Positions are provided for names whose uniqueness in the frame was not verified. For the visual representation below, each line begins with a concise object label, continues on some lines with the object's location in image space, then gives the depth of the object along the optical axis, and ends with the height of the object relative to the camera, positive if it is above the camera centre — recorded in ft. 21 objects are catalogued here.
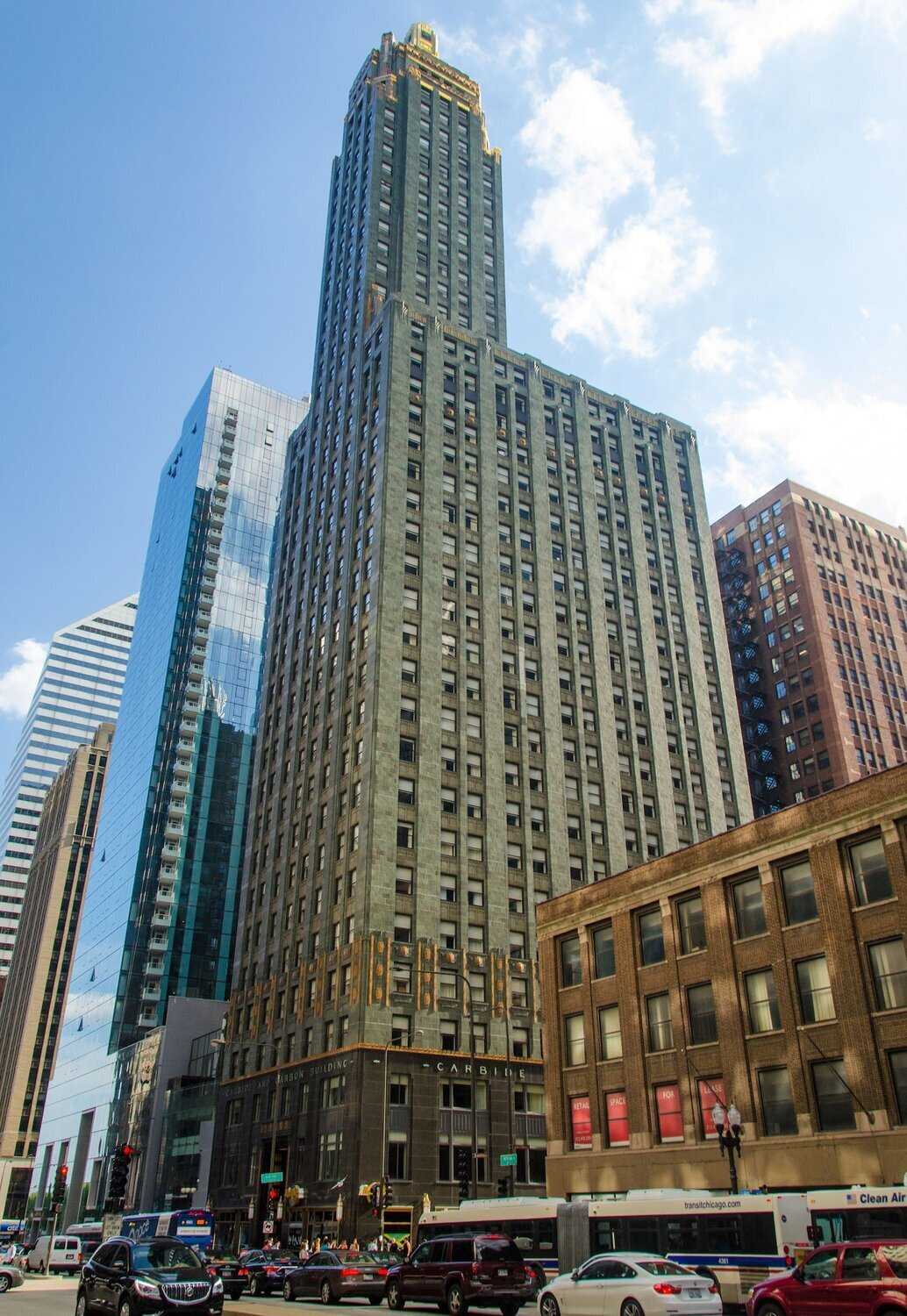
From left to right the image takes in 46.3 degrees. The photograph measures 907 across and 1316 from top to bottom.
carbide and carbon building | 213.87 +118.36
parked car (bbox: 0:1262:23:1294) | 131.34 -4.92
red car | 59.62 -2.80
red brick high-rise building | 367.86 +193.30
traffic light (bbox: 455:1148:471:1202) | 144.66 +6.20
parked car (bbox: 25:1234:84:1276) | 222.07 -4.84
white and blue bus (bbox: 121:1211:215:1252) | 177.68 +0.81
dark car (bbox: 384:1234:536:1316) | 83.66 -3.15
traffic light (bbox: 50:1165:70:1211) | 217.15 +8.43
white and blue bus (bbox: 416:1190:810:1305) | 84.38 +0.21
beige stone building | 522.88 +121.65
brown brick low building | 113.50 +24.02
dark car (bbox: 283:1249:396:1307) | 105.19 -3.98
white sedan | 65.82 -3.38
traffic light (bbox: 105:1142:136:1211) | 114.42 +5.03
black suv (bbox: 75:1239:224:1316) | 71.05 -3.02
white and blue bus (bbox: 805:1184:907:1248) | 78.18 +1.11
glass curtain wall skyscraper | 375.04 +166.71
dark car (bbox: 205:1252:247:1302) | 123.34 -4.38
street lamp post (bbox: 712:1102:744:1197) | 103.35 +8.94
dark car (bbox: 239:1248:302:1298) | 141.59 -4.83
